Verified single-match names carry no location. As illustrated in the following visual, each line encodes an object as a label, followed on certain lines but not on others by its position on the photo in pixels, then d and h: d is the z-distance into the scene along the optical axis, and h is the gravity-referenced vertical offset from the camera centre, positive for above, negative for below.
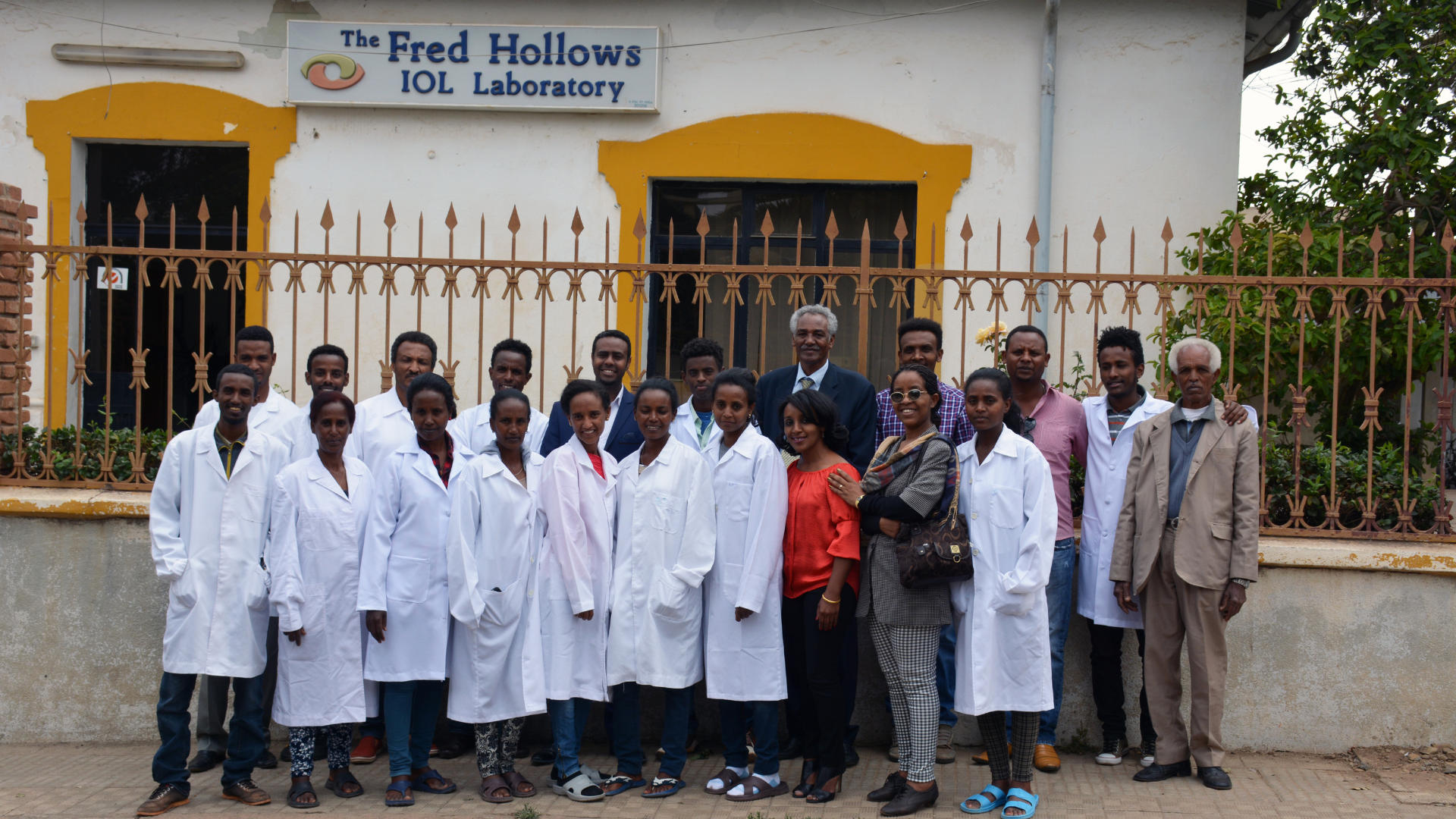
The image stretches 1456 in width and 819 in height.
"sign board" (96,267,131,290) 6.05 +0.49
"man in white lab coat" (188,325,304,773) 4.99 -0.24
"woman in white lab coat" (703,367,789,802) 4.62 -0.83
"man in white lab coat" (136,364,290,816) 4.54 -0.79
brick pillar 5.76 +0.25
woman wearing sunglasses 4.46 -0.78
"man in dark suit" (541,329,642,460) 5.18 -0.11
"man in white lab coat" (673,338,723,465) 5.15 -0.03
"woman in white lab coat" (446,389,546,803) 4.56 -0.83
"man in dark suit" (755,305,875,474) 4.99 +0.00
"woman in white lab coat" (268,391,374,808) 4.55 -0.84
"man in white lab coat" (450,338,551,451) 5.37 -0.01
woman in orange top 4.54 -0.72
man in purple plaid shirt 5.01 -0.10
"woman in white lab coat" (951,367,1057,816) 4.47 -0.75
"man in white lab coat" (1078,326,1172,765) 5.09 -0.50
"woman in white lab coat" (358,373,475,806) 4.61 -0.76
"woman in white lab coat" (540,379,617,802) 4.67 -0.78
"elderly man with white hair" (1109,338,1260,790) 4.77 -0.62
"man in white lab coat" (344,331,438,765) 5.23 -0.21
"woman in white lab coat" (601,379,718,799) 4.64 -0.73
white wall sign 8.68 +2.26
